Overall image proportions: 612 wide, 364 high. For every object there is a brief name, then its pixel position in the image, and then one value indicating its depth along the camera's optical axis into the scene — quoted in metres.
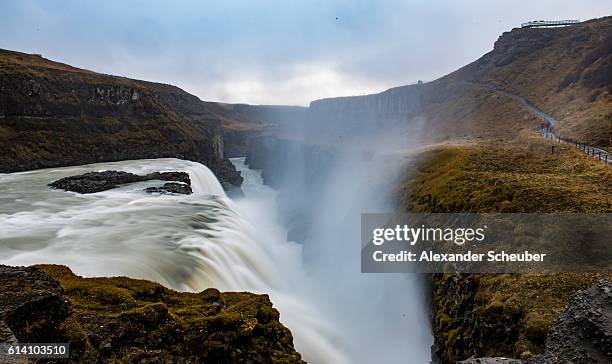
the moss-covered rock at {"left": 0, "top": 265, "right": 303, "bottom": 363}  10.04
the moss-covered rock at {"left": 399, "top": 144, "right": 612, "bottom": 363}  15.84
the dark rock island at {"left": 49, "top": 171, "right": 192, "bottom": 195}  46.28
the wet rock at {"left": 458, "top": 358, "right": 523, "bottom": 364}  11.44
